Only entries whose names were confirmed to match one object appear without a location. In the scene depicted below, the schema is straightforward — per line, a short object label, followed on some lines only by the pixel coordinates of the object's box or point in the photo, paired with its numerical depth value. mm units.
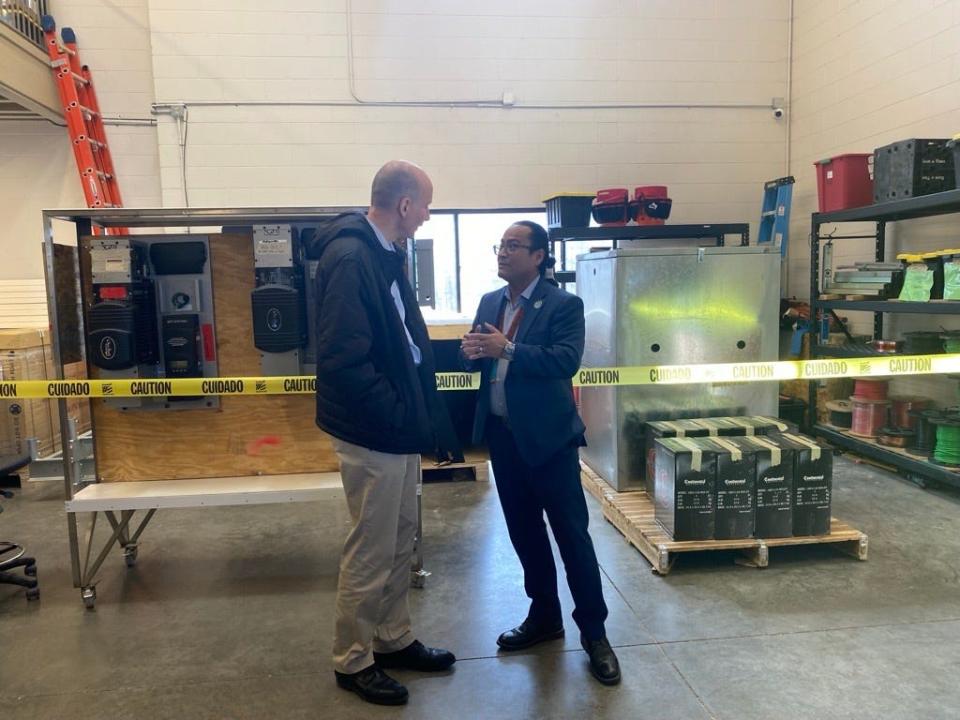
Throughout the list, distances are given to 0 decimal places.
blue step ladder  6668
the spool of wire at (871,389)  5379
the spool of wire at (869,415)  5355
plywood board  3426
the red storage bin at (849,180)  5453
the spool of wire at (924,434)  4855
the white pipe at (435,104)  6508
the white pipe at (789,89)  7109
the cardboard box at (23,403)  5355
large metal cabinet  4348
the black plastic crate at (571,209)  6113
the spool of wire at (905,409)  5211
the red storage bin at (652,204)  6211
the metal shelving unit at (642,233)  6125
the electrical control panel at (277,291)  3227
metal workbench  3143
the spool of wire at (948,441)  4547
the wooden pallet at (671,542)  3500
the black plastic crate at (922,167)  4691
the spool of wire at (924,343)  4980
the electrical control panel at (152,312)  3174
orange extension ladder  6016
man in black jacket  2221
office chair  3316
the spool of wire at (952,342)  4750
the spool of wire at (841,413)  5746
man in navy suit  2508
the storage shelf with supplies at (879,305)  4531
